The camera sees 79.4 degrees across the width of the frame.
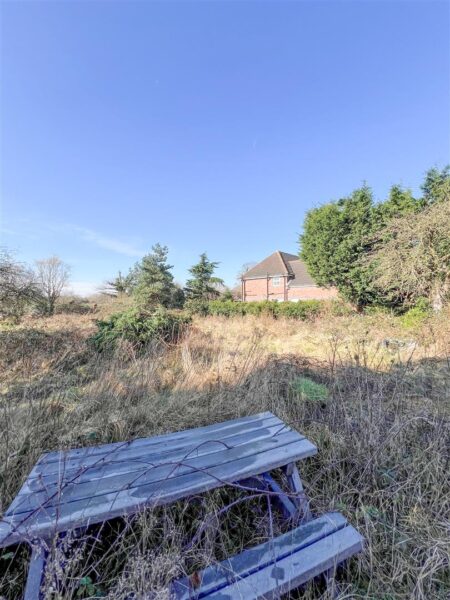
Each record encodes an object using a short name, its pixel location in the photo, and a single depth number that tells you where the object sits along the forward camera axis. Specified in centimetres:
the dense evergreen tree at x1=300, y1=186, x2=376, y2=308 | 1112
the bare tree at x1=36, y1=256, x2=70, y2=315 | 1563
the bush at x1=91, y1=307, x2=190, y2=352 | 546
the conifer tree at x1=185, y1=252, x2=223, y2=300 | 2136
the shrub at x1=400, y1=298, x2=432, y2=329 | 790
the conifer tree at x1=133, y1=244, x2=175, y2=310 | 1770
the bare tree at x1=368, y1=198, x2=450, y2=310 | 757
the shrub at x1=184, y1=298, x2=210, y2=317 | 1689
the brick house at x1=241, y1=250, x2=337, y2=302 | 2207
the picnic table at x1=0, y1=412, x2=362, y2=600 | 102
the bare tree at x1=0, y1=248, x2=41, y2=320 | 647
